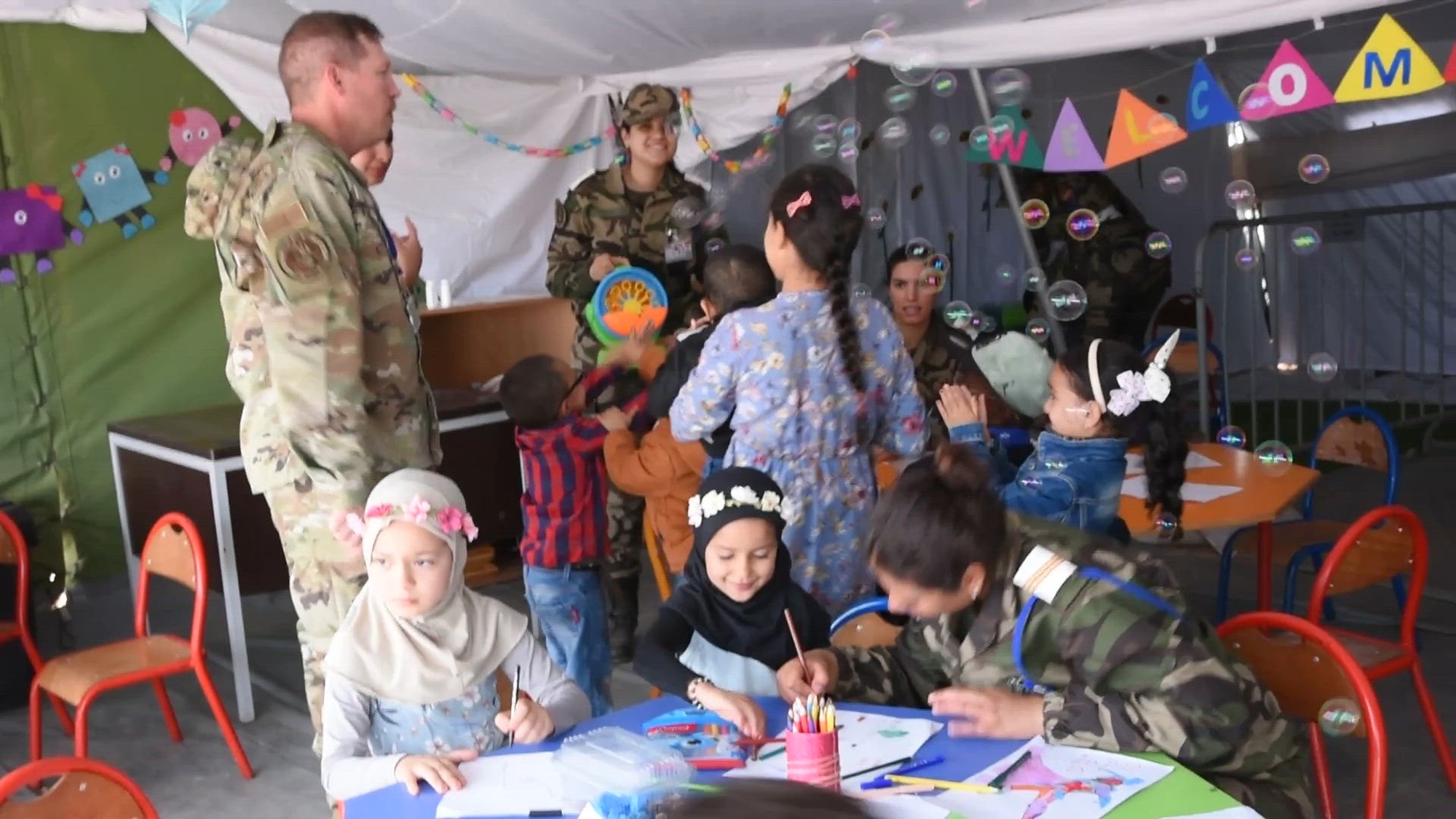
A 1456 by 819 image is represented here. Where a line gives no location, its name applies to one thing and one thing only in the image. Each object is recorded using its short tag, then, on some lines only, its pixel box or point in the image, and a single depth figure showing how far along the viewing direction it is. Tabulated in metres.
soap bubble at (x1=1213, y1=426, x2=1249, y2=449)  4.37
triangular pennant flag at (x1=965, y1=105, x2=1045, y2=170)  5.29
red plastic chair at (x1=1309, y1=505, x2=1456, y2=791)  3.23
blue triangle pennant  4.43
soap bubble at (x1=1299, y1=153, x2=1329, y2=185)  4.68
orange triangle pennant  4.69
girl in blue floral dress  3.12
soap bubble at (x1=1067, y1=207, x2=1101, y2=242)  4.84
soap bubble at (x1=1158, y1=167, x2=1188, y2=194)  4.60
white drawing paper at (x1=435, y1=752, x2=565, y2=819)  1.88
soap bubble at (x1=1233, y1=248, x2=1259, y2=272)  4.87
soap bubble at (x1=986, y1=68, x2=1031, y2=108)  4.50
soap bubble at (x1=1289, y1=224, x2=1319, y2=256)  4.50
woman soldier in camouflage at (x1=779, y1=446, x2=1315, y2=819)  2.00
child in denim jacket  2.98
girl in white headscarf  2.36
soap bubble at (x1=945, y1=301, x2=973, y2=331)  4.54
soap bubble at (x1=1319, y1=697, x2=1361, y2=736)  2.24
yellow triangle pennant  3.96
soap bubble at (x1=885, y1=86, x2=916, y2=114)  4.63
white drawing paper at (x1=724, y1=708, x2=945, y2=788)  1.96
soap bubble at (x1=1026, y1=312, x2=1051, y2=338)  5.00
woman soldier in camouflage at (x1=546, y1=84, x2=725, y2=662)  5.16
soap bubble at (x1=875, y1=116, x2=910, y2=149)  4.45
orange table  3.62
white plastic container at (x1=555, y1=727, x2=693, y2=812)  1.87
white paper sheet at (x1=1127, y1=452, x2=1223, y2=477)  4.22
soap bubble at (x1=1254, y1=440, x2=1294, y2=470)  4.06
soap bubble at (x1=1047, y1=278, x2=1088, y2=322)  4.50
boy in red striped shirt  3.95
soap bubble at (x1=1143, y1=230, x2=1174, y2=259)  4.86
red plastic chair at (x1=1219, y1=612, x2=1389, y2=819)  2.18
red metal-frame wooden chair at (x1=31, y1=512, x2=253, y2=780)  3.81
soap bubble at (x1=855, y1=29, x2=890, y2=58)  5.17
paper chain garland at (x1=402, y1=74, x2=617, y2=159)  5.92
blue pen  1.89
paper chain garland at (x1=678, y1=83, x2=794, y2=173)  5.89
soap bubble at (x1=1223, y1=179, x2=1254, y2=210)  4.49
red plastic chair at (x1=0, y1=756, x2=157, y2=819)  2.03
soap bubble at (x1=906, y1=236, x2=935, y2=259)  4.64
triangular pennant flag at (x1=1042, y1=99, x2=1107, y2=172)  4.86
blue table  1.79
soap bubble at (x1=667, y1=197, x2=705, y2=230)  5.00
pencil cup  1.76
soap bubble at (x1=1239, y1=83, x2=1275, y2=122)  4.20
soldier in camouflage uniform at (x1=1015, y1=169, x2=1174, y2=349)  8.15
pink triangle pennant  4.20
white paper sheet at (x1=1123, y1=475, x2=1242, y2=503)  3.83
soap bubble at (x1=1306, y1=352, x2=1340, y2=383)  4.48
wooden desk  4.49
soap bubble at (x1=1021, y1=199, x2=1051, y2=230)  4.87
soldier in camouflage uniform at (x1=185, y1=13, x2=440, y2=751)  2.76
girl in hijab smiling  2.71
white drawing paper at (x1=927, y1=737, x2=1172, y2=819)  1.79
